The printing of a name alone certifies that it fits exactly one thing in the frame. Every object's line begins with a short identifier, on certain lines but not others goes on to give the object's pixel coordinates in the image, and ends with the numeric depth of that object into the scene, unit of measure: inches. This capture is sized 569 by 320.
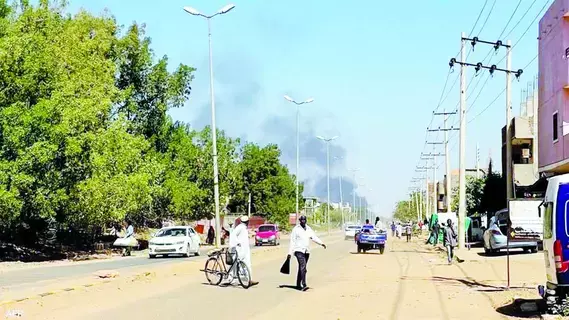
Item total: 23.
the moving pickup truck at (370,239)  1691.7
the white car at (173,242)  1515.7
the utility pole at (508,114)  1042.2
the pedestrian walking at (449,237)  1243.8
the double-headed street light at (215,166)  1670.8
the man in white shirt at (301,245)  778.1
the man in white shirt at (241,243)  810.8
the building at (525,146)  2030.6
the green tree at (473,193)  2953.7
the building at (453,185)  3902.6
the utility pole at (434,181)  3598.9
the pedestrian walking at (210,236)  2290.2
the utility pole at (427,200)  4084.6
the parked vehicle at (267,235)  2305.6
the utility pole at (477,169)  3597.2
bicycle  805.2
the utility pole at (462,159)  1637.6
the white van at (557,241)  545.3
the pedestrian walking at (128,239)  1691.7
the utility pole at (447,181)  2451.4
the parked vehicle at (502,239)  1401.3
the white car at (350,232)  2800.2
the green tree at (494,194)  2345.0
